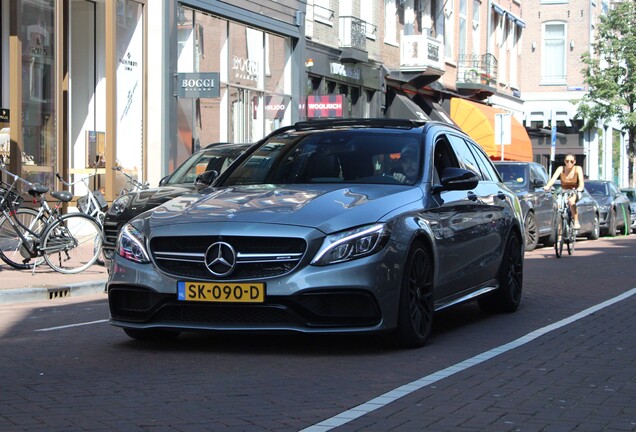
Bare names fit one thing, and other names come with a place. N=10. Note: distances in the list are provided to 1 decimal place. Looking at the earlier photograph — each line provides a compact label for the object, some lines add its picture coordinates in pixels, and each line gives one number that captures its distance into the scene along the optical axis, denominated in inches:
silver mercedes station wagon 295.4
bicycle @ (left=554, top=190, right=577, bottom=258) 804.6
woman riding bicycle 842.8
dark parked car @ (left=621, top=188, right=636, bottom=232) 1453.4
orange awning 1663.4
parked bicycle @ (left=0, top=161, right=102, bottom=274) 555.2
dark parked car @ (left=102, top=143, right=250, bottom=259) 538.9
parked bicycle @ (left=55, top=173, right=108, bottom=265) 625.9
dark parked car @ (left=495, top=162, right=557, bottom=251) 872.8
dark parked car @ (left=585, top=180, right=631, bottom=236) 1221.1
